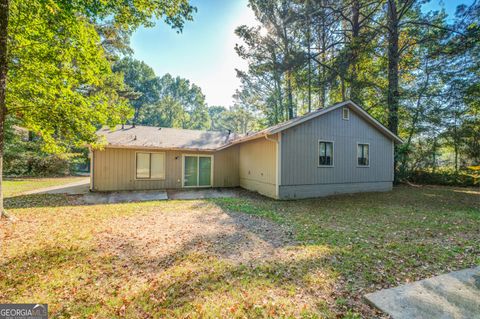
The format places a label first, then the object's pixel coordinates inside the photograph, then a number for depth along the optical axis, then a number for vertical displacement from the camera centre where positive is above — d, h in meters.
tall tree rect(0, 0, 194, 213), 5.27 +2.67
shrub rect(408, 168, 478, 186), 13.77 -1.10
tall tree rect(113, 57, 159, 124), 35.69 +13.48
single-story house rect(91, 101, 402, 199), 9.37 +0.01
